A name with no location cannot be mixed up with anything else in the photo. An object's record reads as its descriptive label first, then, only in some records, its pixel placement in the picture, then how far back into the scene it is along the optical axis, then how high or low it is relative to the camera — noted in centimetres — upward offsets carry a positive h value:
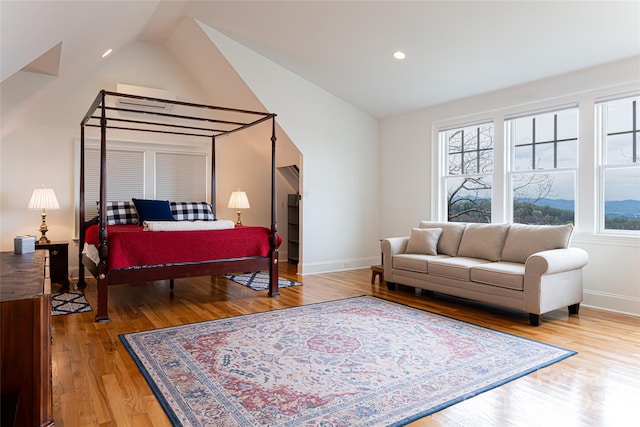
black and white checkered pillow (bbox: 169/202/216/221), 595 +0
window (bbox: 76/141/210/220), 571 +57
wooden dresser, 161 -57
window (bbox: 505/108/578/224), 452 +56
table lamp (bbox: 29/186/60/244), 490 +10
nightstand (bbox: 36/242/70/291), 497 -63
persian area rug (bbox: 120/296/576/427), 214 -100
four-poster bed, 373 -43
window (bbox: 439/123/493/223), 536 +57
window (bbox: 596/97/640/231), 402 +51
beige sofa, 364 -50
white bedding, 417 -15
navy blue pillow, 556 +0
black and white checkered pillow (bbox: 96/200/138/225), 555 -4
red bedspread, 383 -34
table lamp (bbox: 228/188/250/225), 624 +16
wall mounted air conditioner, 588 +169
